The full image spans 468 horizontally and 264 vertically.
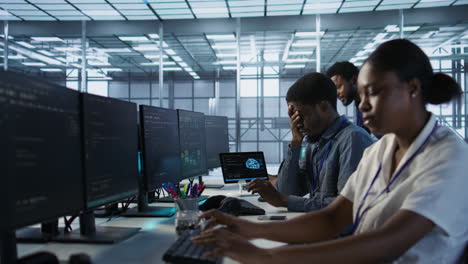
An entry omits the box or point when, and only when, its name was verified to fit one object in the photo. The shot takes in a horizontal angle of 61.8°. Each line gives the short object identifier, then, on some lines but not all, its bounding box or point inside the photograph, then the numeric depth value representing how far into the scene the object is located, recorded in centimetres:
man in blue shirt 193
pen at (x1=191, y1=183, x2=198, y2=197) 196
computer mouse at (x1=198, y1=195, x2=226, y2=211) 204
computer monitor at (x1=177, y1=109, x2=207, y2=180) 241
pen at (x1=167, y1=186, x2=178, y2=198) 194
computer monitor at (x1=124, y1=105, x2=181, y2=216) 186
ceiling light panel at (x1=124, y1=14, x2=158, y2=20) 765
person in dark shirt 329
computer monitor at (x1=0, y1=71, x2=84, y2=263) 95
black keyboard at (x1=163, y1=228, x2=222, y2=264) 110
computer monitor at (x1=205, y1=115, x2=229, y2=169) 314
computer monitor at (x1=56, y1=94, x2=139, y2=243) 133
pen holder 155
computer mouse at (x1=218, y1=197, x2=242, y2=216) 192
